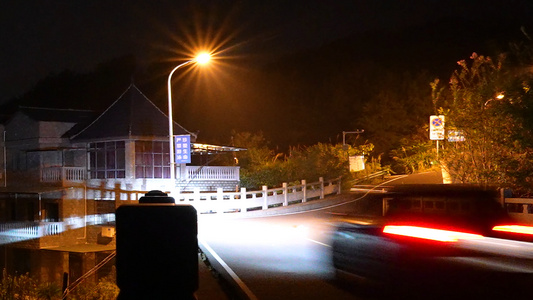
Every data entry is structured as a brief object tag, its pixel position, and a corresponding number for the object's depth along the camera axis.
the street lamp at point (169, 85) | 25.33
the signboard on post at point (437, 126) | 25.30
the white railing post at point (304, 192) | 38.25
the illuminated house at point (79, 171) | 31.88
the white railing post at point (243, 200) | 35.56
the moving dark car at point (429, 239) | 8.53
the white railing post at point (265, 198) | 36.53
